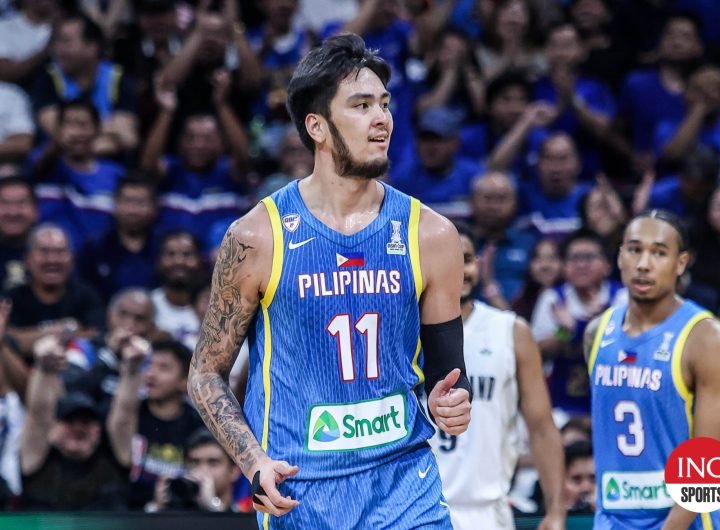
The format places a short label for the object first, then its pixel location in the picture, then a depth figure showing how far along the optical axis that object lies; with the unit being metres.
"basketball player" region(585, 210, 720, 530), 11.27
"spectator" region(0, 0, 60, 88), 21.41
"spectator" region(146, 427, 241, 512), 13.80
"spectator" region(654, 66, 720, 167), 20.92
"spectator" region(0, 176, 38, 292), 17.89
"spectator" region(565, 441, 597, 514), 14.91
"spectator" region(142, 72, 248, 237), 19.89
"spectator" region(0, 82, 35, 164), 20.22
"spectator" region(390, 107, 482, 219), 19.91
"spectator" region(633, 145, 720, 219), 19.53
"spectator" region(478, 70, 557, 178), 20.73
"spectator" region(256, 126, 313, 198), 19.23
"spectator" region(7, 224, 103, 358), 17.00
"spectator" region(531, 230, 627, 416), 17.12
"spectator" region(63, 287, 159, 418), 15.67
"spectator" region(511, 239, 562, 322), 18.05
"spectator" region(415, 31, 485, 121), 21.89
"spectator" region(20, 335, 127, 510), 14.53
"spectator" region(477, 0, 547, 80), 22.41
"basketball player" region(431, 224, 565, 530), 12.19
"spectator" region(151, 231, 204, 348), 18.00
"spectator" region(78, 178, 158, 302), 18.81
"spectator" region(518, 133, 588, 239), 19.87
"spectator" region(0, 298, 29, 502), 14.89
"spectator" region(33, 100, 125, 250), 19.19
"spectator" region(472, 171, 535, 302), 18.80
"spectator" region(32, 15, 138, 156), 20.78
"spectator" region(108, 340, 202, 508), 15.02
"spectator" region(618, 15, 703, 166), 21.70
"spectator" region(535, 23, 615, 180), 21.69
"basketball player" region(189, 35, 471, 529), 8.27
